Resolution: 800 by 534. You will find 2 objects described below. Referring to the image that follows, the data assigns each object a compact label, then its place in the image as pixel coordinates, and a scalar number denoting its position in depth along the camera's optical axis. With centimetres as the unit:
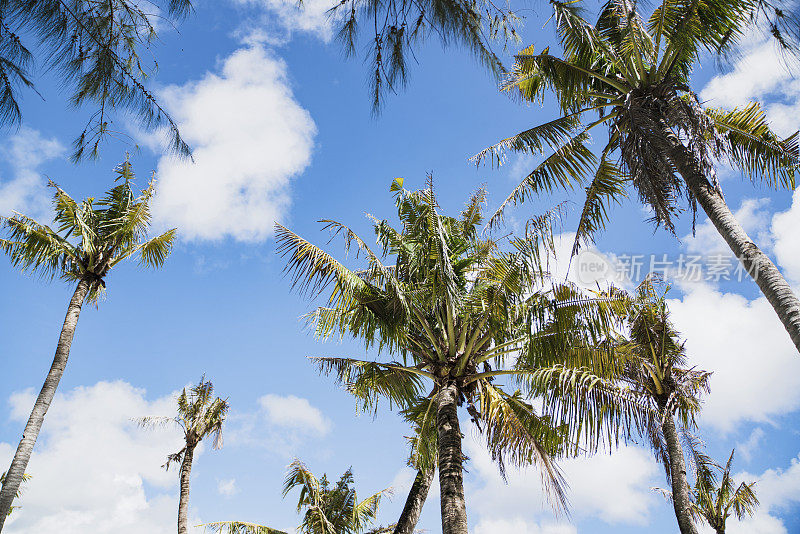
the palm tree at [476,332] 837
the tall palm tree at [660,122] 743
